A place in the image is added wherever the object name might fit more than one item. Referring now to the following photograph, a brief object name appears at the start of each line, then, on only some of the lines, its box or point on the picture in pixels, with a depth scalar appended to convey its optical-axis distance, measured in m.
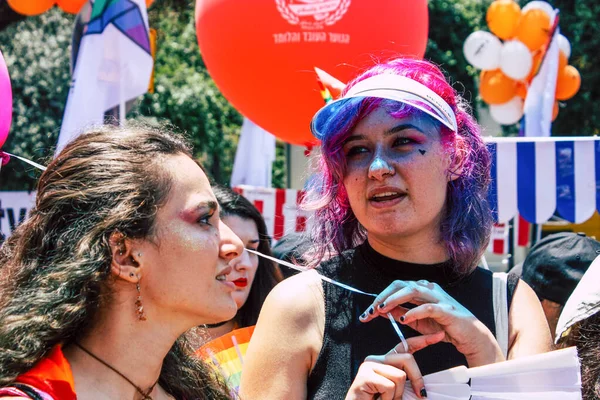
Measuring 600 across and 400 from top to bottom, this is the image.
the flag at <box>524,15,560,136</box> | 5.97
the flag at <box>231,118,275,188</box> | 6.11
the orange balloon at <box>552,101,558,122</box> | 7.78
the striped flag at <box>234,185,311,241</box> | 5.95
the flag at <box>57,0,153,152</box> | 4.45
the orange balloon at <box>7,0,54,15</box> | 5.76
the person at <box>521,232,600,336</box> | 3.30
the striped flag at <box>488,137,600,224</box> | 4.73
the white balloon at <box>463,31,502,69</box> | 7.92
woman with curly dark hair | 1.61
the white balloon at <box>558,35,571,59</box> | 7.97
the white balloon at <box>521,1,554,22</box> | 7.68
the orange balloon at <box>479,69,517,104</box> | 7.92
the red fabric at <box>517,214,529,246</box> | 7.93
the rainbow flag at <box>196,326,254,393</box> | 2.64
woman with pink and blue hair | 1.81
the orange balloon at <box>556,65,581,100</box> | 7.78
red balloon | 3.94
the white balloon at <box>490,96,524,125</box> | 7.98
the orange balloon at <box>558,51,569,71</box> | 7.73
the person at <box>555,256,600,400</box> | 1.96
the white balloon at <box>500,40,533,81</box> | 7.52
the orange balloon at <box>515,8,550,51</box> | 7.62
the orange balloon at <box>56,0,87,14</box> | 5.57
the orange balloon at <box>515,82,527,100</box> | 7.86
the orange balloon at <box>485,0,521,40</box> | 7.95
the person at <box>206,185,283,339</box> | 3.44
